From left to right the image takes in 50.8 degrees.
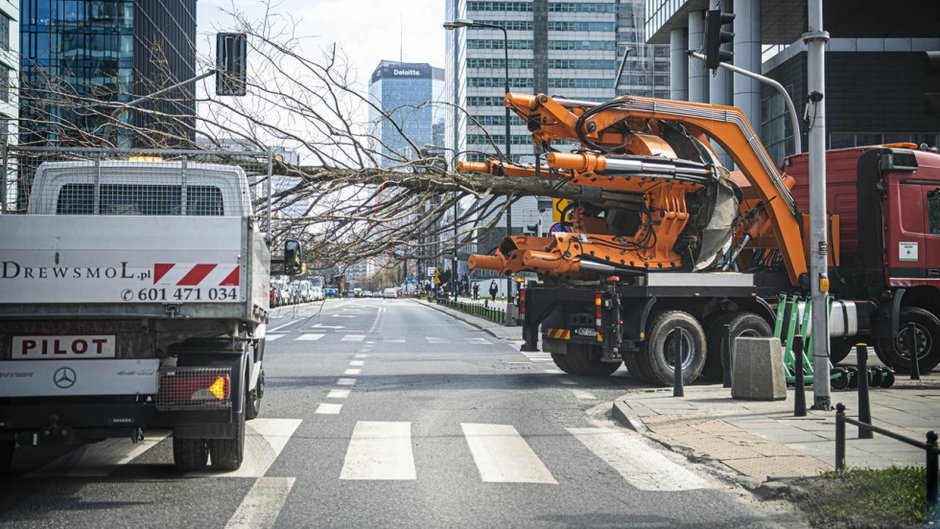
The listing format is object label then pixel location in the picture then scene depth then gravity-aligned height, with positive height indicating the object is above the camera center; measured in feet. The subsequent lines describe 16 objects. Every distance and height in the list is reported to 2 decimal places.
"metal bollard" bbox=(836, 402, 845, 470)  24.20 -3.55
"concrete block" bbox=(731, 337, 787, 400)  39.93 -3.22
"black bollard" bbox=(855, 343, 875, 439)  28.55 -2.74
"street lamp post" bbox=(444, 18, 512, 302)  78.89 +21.86
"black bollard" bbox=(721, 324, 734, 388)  45.06 -3.19
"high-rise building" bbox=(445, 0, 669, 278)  393.50 +100.19
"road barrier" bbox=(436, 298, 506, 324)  132.36 -3.50
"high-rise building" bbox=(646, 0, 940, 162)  133.59 +29.74
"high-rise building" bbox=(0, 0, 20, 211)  157.71 +46.03
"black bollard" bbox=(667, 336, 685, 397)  42.09 -3.61
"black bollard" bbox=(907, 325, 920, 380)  50.33 -3.46
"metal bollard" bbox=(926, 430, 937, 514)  19.26 -3.54
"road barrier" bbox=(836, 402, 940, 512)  19.24 -3.34
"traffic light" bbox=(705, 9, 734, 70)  42.70 +11.07
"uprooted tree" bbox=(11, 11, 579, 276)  47.09 +5.77
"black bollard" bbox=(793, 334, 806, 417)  35.06 -3.78
